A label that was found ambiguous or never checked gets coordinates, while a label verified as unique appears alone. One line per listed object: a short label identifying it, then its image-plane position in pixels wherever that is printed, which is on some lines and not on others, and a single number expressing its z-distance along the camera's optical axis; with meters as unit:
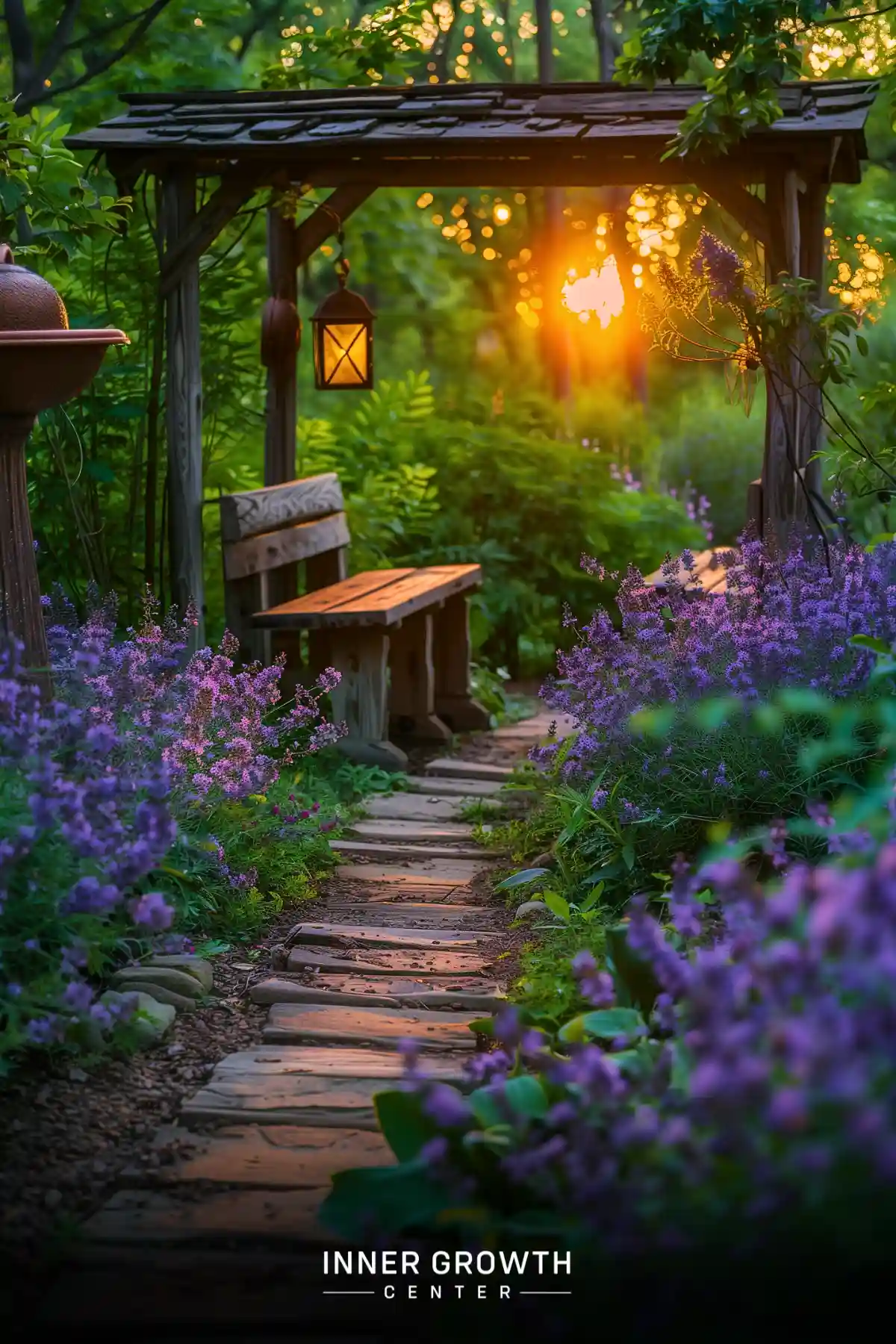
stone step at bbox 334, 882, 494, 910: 4.87
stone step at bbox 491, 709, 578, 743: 7.90
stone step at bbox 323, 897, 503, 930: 4.62
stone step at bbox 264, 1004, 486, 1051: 3.50
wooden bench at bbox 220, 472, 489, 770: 6.66
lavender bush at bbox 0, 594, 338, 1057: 2.84
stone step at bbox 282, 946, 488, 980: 4.06
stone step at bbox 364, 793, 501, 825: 6.11
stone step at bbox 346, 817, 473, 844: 5.72
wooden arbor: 6.42
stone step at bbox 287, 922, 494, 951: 4.32
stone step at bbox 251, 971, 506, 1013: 3.80
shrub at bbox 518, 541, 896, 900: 4.16
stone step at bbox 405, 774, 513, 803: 6.54
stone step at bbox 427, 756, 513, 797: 6.93
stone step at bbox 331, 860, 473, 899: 5.09
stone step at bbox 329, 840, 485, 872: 5.48
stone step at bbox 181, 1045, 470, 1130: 3.04
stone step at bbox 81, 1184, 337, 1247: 2.52
